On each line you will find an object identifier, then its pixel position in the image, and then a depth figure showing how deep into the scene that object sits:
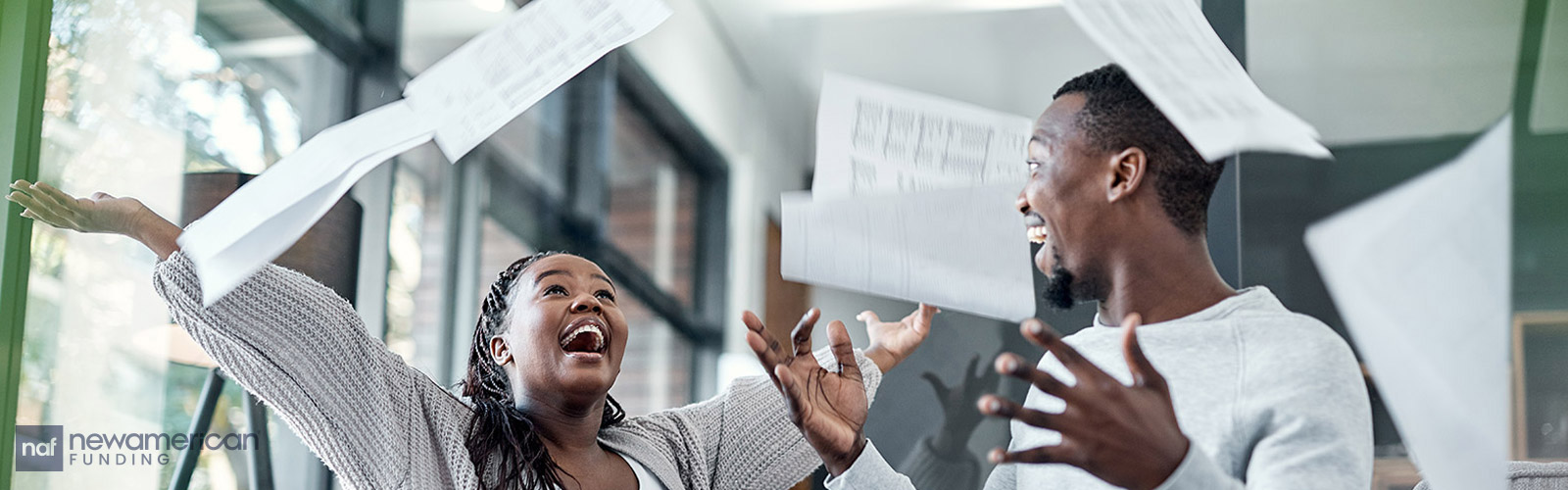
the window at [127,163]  1.78
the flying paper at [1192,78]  0.94
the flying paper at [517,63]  1.17
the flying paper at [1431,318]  0.97
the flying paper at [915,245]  1.27
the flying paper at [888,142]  1.30
